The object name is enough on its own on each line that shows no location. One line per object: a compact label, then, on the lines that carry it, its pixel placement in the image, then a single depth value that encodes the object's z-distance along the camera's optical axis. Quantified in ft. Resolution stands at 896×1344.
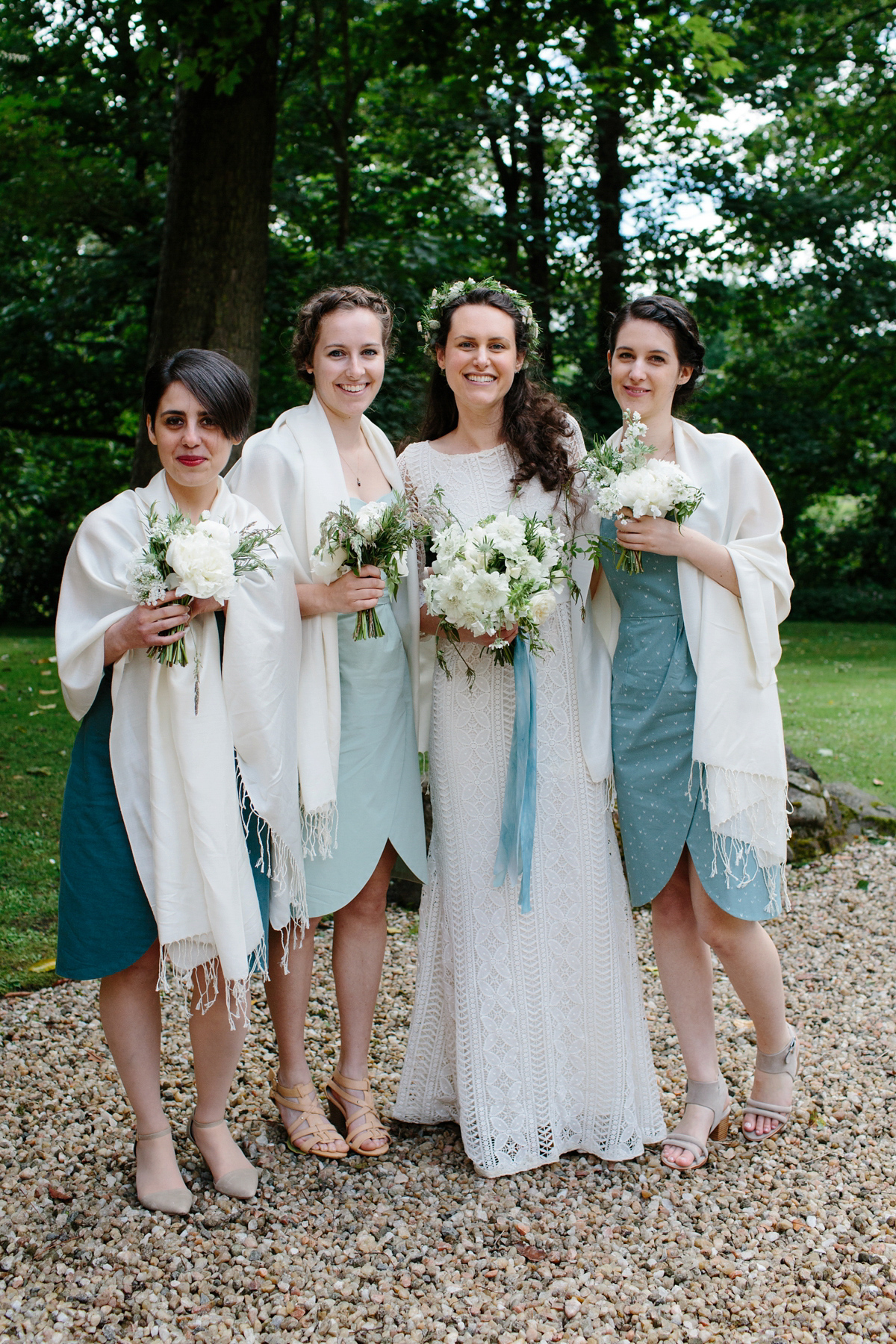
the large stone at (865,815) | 22.03
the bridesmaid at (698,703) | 10.24
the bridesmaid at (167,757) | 9.00
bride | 10.69
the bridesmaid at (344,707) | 10.27
